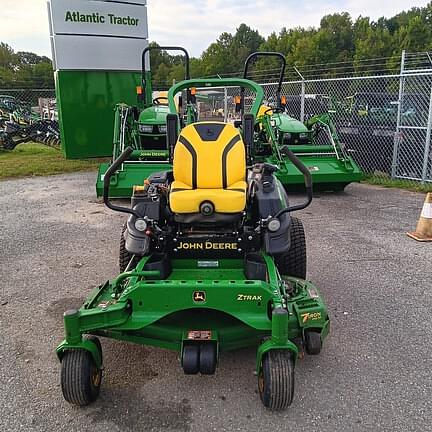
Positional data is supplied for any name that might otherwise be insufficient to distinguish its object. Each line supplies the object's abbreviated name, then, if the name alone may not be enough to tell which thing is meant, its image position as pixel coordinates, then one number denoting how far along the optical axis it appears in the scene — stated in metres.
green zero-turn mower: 2.61
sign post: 11.01
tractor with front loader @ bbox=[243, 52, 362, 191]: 7.47
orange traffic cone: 5.46
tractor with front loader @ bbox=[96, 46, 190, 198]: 7.07
